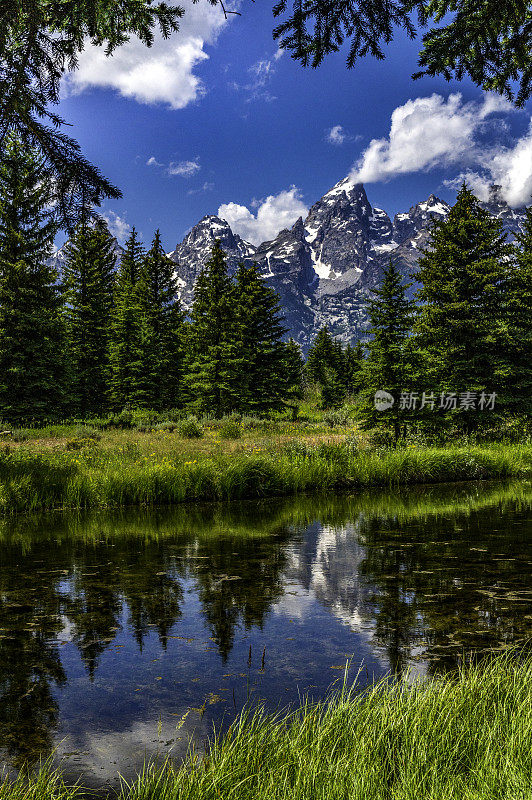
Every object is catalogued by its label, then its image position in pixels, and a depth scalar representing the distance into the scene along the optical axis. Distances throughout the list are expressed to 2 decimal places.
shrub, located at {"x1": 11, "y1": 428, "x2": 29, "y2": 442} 19.08
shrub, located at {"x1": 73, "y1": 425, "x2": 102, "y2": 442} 19.85
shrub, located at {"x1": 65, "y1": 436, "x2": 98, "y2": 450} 16.92
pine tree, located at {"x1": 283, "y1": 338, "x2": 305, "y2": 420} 32.09
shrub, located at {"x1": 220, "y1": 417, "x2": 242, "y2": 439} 21.22
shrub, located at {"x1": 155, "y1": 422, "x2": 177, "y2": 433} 24.55
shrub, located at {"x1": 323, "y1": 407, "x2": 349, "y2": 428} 29.04
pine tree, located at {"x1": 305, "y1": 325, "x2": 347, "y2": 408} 52.38
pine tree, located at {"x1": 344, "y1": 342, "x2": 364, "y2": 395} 63.28
